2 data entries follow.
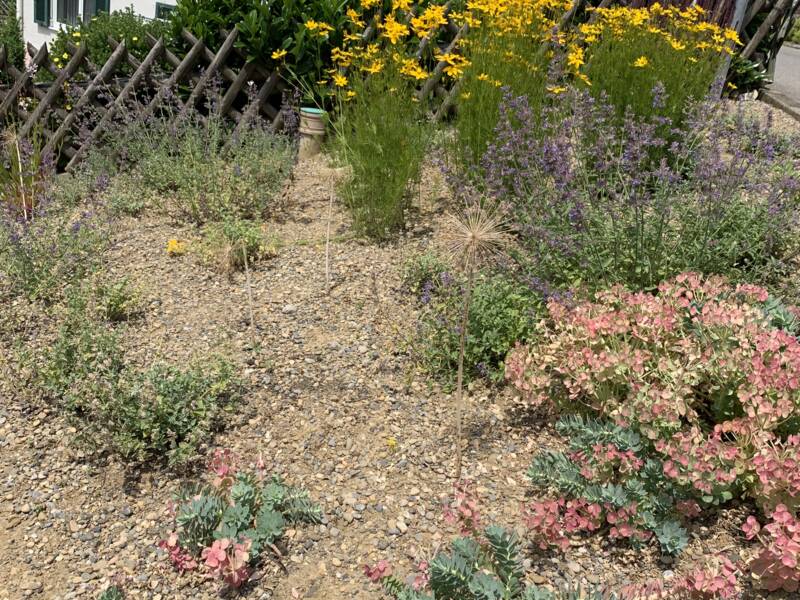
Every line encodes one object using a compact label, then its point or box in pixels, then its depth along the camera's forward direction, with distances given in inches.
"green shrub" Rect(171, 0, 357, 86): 235.3
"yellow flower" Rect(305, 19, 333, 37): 204.7
